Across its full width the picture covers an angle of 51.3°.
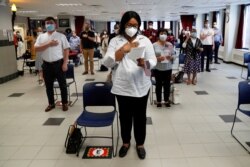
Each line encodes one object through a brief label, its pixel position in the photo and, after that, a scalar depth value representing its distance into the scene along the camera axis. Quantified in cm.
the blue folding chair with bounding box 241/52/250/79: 716
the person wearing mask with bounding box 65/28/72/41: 1176
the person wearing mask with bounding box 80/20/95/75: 862
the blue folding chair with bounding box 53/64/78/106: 526
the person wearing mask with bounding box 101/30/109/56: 972
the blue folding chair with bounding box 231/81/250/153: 341
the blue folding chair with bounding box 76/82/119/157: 337
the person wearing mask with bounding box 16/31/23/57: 1549
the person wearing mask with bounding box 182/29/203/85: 654
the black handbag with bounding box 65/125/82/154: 322
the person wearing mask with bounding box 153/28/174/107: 458
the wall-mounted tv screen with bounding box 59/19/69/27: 1902
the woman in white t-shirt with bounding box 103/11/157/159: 267
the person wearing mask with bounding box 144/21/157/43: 850
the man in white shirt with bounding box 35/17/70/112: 451
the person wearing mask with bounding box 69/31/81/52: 1084
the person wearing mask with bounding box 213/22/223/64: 1087
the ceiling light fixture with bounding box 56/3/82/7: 1122
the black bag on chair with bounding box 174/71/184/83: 717
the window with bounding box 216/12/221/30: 1376
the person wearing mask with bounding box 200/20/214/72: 889
